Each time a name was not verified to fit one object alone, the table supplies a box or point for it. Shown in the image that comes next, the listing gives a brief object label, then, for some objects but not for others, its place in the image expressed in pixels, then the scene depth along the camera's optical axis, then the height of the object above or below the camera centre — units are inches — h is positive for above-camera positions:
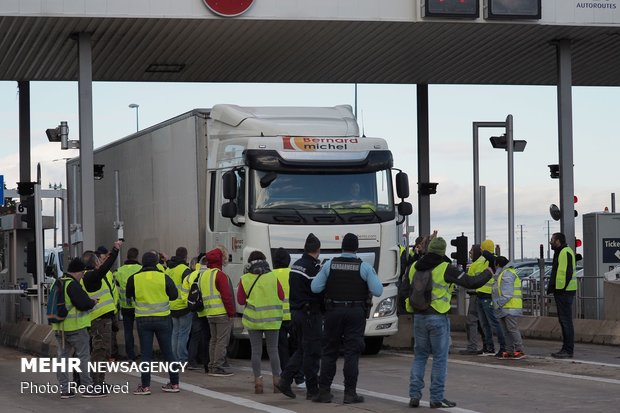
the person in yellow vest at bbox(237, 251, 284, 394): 629.6 -41.5
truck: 803.4 +23.2
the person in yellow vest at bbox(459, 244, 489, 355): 860.6 -69.2
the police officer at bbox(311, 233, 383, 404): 570.9 -33.8
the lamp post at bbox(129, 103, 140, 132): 2373.3 +223.4
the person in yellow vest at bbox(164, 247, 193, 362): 748.6 -51.7
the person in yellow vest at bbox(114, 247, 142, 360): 768.9 -48.1
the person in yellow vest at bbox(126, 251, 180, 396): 617.6 -37.0
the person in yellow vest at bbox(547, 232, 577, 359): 819.4 -40.9
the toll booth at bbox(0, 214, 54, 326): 1159.0 -37.1
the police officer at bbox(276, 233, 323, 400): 594.5 -41.8
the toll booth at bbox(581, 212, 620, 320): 1119.0 -27.9
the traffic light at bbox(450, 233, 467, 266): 1026.1 -23.1
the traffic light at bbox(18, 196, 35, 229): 949.0 +11.3
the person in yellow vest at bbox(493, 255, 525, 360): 813.9 -52.6
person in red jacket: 720.5 -43.9
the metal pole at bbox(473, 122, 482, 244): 1136.2 +26.8
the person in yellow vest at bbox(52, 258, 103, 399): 610.5 -45.0
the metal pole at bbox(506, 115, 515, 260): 1115.9 +34.6
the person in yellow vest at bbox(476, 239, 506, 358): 831.1 -61.5
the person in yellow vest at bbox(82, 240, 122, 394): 639.8 -42.4
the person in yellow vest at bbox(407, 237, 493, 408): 560.1 -44.6
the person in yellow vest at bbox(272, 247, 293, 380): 636.7 -39.8
